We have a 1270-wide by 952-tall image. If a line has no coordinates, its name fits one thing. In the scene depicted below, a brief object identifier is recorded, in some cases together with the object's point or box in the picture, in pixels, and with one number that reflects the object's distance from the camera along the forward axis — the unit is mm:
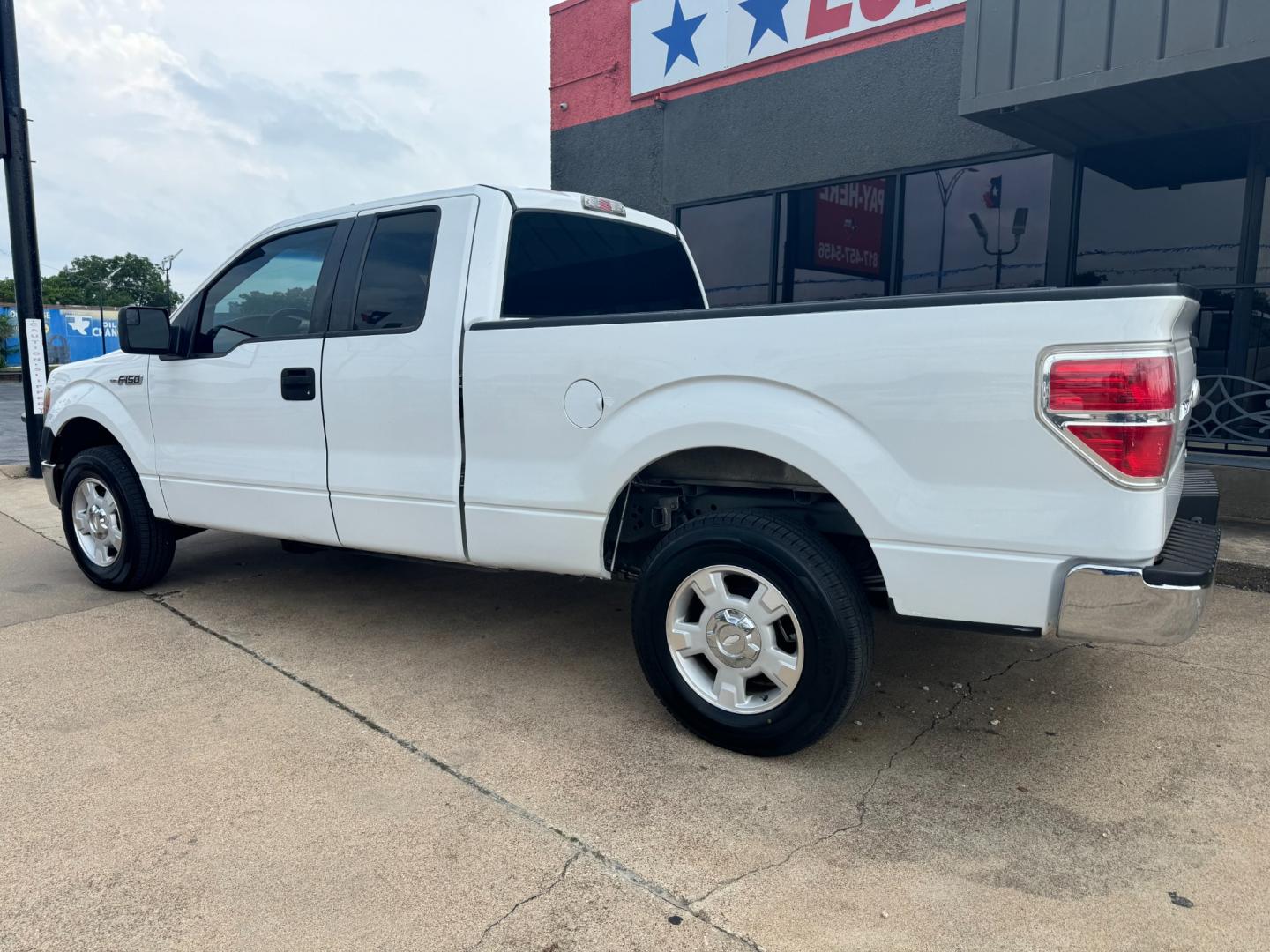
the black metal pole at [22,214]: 9164
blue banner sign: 39031
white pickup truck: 2430
